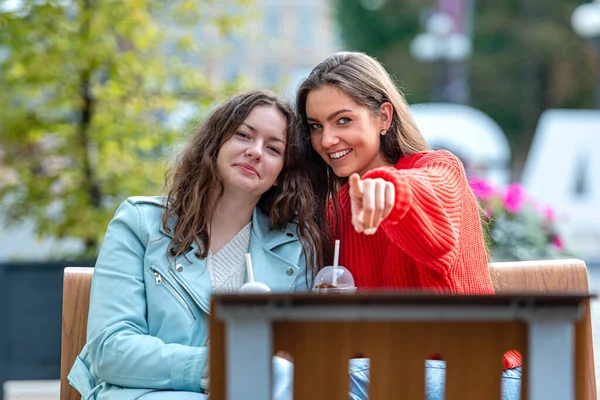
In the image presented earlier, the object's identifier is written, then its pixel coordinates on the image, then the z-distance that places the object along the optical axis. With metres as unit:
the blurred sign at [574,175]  15.27
